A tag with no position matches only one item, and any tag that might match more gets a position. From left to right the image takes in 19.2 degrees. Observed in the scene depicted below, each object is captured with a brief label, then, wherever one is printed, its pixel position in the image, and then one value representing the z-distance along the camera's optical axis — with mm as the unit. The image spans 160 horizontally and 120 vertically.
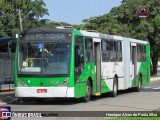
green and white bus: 18188
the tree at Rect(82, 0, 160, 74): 55344
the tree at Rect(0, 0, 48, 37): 69312
